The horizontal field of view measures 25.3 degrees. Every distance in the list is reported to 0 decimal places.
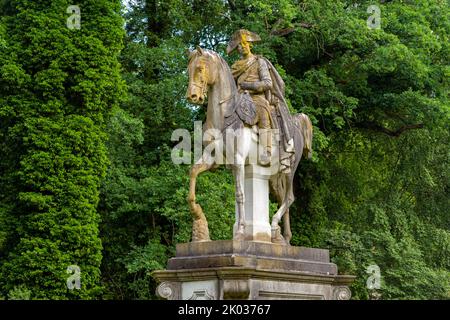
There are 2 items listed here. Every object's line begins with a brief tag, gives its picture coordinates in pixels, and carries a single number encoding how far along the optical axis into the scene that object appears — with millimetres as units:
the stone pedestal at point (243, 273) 11281
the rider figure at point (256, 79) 12453
